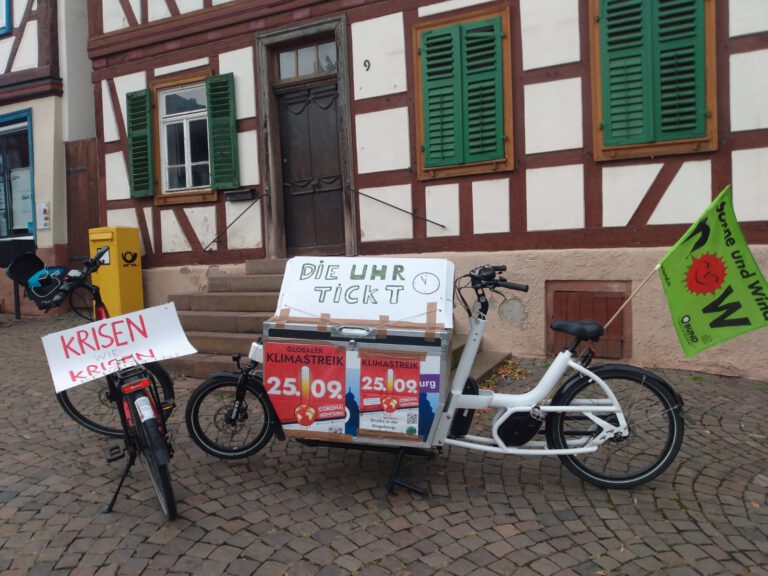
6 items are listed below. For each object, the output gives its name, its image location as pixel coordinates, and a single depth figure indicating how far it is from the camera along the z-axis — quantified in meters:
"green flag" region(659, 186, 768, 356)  3.04
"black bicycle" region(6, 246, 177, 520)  2.90
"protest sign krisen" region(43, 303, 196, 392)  3.05
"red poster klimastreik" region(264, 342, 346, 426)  3.19
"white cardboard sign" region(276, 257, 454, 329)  3.14
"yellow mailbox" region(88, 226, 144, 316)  7.99
